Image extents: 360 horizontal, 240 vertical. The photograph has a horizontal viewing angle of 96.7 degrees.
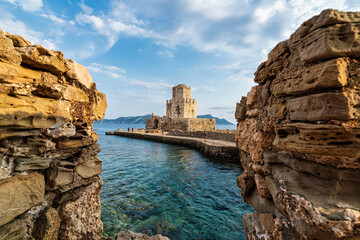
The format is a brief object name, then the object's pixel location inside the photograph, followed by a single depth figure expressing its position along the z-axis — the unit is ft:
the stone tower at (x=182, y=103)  143.95
